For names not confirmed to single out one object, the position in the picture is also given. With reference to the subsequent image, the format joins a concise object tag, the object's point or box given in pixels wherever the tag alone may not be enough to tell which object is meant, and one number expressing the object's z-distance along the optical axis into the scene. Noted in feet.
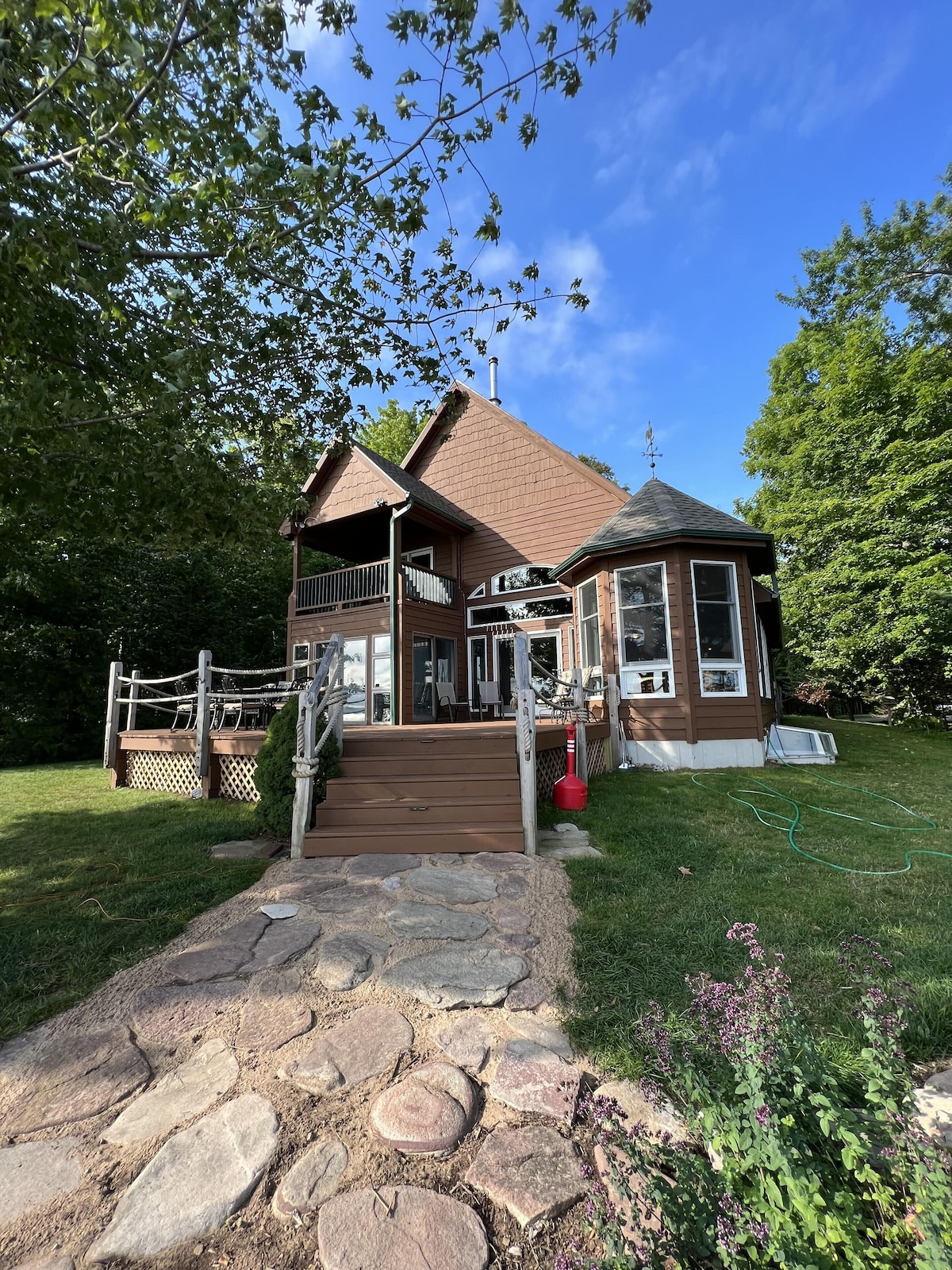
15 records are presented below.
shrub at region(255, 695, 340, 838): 16.28
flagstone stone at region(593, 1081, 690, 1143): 5.75
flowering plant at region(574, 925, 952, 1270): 3.59
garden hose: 13.73
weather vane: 38.37
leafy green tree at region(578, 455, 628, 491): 97.06
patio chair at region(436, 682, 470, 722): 41.22
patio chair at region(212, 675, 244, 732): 31.43
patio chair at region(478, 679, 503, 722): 39.42
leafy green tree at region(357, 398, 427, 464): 77.87
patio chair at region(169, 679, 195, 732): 26.83
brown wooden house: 27.71
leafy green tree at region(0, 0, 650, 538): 10.32
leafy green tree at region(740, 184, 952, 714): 47.34
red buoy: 19.30
